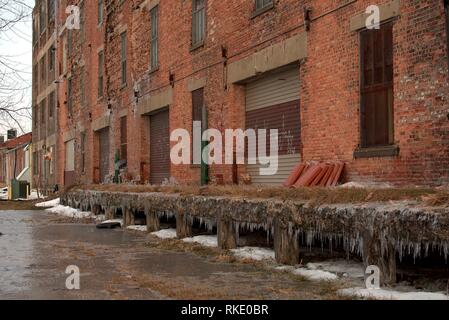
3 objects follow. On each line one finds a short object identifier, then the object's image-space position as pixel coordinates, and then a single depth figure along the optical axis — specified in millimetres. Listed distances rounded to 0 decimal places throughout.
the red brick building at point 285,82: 8812
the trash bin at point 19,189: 28578
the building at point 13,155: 47334
